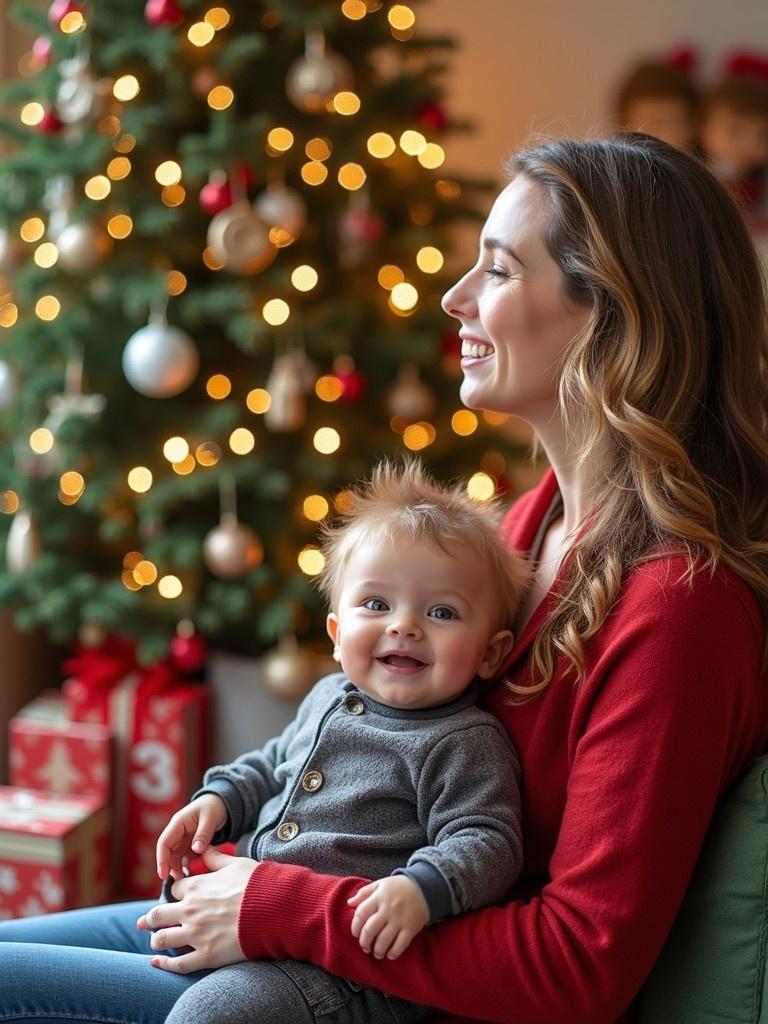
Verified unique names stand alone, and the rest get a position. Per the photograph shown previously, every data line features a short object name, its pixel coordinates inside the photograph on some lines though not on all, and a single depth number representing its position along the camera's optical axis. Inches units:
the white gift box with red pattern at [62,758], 107.2
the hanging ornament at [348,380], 99.7
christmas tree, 97.9
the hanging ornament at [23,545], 102.1
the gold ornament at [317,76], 96.4
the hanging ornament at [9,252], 105.0
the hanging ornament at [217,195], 94.9
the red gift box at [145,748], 106.8
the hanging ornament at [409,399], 104.7
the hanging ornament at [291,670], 101.7
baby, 43.7
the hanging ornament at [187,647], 103.4
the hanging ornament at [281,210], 97.7
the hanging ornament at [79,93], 96.7
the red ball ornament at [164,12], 92.7
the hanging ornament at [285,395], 97.4
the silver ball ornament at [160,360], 93.8
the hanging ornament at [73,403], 101.7
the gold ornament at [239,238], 94.5
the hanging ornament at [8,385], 105.4
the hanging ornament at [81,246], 97.3
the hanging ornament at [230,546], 98.5
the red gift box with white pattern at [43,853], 92.7
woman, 42.3
